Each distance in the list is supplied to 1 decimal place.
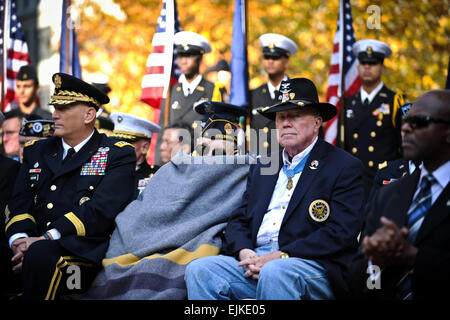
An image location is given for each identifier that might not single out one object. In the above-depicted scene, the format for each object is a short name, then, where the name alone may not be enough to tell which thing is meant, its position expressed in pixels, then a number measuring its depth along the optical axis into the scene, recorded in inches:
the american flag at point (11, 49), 789.9
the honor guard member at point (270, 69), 669.3
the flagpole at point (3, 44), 778.2
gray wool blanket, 395.2
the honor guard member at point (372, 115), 642.8
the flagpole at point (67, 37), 784.8
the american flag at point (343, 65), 692.7
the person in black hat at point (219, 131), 456.1
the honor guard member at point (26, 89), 788.6
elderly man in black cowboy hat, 352.5
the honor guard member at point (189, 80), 676.1
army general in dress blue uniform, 402.0
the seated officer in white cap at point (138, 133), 583.8
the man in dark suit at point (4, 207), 435.8
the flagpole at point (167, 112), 703.1
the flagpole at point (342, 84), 668.7
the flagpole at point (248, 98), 684.7
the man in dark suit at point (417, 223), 282.0
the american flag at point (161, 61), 677.9
